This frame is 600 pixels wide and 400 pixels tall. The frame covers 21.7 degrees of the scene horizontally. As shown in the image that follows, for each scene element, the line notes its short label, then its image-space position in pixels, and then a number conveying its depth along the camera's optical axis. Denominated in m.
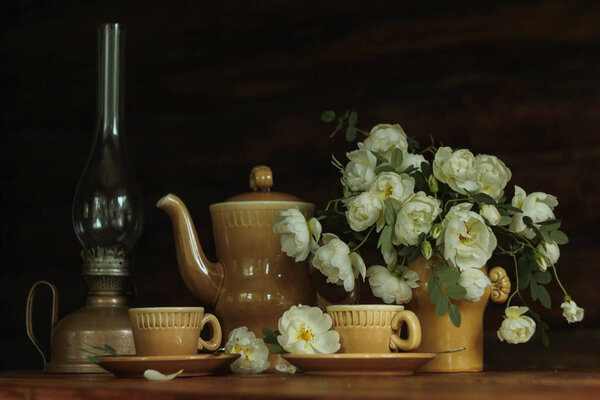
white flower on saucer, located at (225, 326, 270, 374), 1.52
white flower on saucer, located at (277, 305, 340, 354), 1.46
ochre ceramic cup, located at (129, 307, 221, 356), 1.48
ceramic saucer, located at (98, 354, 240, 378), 1.45
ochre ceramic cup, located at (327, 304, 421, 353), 1.46
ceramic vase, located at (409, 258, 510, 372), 1.52
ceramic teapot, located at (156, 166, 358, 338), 1.58
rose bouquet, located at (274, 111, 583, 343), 1.48
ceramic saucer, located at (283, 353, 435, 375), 1.42
